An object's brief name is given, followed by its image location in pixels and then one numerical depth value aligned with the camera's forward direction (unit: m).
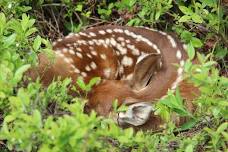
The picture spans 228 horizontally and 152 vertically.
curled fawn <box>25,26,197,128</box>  8.02
